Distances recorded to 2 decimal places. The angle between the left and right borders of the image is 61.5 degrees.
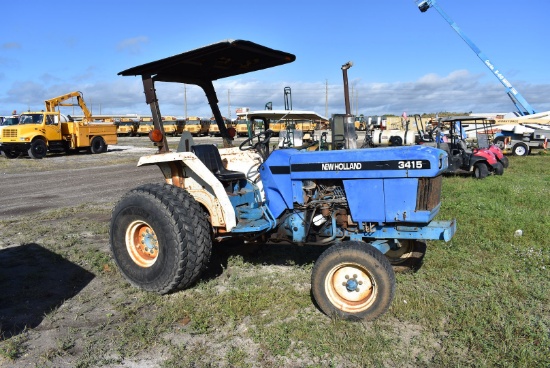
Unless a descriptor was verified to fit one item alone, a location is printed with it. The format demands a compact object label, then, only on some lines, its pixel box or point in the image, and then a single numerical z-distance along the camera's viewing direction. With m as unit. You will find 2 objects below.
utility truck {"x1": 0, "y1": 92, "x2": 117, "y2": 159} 19.97
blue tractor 3.70
